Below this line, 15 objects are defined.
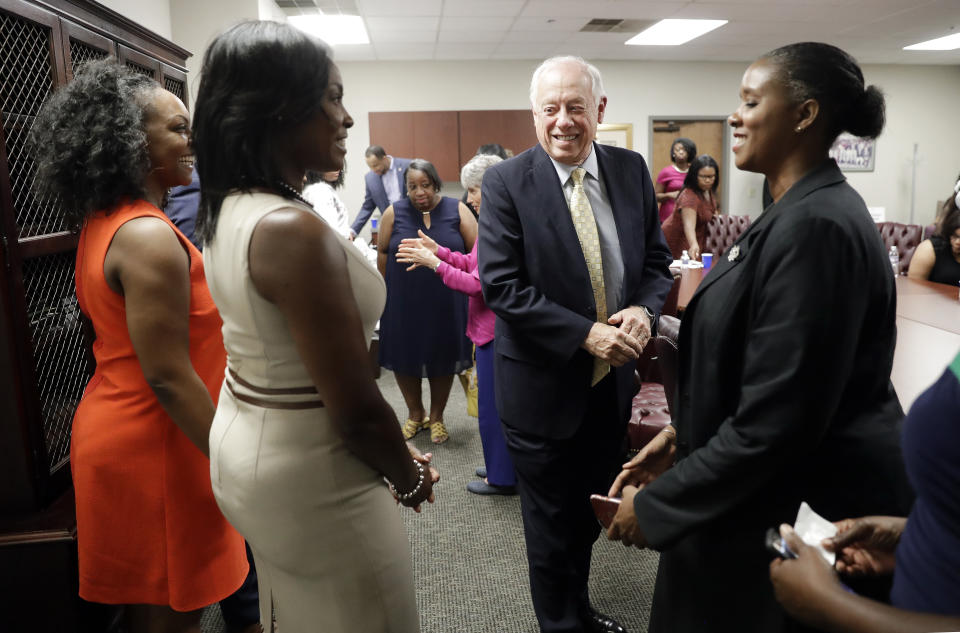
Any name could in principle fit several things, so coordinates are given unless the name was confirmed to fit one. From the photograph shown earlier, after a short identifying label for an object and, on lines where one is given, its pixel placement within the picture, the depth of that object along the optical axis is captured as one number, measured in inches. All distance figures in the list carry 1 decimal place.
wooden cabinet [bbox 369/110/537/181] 318.0
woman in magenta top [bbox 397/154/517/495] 108.2
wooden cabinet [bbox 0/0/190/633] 64.9
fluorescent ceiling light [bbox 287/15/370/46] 247.4
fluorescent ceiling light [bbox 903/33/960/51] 306.3
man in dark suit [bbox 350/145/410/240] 240.1
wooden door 355.3
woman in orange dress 52.5
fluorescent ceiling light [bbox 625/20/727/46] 267.3
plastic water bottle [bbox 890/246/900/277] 171.2
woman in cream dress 36.0
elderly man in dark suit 65.6
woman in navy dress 133.6
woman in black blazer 35.9
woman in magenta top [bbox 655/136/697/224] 249.0
